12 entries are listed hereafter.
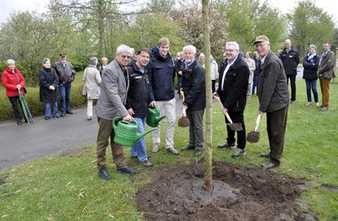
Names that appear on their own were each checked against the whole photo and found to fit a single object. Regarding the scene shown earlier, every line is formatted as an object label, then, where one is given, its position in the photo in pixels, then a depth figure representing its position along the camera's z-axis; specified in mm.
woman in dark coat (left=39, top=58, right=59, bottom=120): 11852
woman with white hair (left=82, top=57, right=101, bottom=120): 11248
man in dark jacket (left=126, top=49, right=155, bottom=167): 6207
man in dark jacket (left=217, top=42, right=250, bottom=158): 6453
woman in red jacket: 10961
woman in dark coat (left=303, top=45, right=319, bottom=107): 12109
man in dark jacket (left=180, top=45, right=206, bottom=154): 6707
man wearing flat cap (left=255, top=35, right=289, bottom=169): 6004
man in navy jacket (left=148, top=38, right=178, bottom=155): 6677
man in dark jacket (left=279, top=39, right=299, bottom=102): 12789
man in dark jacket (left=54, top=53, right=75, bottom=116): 12548
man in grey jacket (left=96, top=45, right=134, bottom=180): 5418
